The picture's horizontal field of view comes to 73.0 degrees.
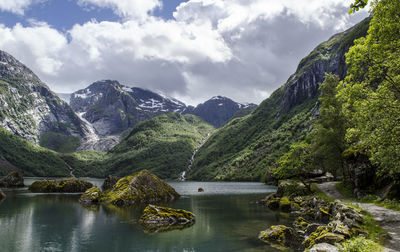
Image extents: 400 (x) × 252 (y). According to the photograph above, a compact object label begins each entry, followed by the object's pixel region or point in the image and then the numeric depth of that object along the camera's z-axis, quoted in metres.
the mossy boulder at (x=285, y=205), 51.05
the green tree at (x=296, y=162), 57.16
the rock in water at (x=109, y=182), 99.61
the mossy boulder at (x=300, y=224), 32.90
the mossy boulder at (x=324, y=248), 18.55
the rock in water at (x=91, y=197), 64.31
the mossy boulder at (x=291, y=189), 59.69
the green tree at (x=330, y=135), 55.91
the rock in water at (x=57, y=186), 96.00
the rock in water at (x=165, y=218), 37.81
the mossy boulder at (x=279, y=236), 27.58
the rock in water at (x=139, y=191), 63.81
